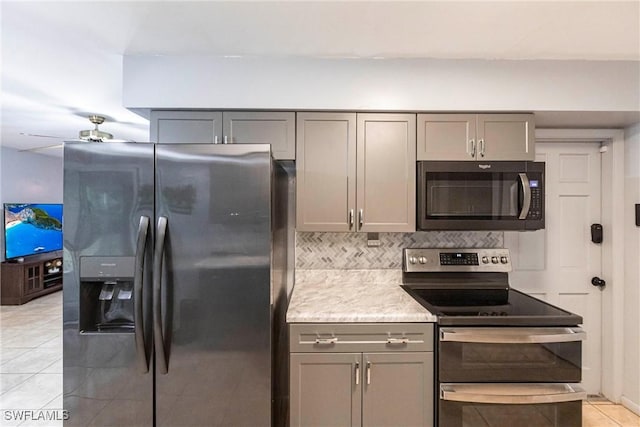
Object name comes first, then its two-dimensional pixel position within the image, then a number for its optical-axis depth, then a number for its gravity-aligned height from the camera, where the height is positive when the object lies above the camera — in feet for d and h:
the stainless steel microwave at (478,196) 6.76 +0.49
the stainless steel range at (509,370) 5.60 -2.65
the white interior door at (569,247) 8.14 -0.70
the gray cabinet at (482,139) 6.82 +1.69
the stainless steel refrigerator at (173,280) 5.28 -1.06
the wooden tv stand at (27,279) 16.11 -3.35
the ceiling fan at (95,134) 8.85 +2.44
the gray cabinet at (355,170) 6.83 +1.02
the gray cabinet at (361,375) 5.73 -2.79
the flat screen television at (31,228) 16.33 -0.74
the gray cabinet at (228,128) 6.70 +1.85
